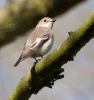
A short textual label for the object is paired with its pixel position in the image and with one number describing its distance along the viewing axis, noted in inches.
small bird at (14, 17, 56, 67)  291.9
